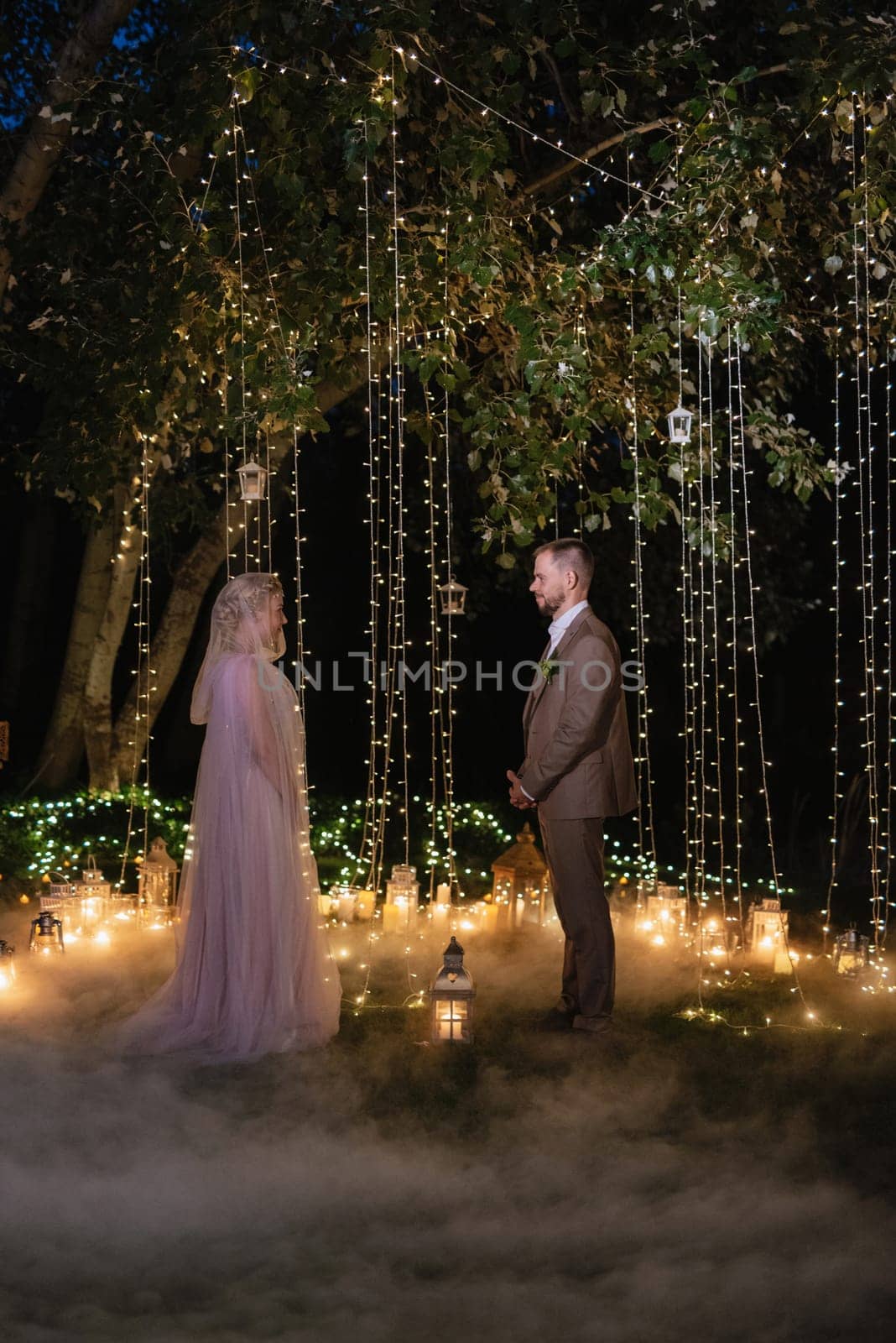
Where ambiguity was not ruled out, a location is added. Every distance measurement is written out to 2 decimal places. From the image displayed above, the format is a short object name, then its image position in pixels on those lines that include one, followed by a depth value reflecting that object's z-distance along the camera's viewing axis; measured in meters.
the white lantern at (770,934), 5.71
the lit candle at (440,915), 6.37
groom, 4.70
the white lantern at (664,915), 6.18
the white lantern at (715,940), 5.90
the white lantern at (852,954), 5.50
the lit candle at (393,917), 6.28
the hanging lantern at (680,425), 5.10
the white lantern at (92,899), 6.22
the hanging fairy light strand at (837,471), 5.19
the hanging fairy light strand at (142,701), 6.90
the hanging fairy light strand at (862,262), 4.77
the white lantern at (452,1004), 4.57
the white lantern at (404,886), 6.31
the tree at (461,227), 4.85
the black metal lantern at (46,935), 5.68
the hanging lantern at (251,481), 5.23
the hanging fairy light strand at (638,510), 5.23
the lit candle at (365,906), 6.48
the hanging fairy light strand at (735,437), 5.79
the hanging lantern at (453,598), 5.77
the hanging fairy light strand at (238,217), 4.99
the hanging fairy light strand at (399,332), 4.99
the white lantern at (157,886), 6.35
